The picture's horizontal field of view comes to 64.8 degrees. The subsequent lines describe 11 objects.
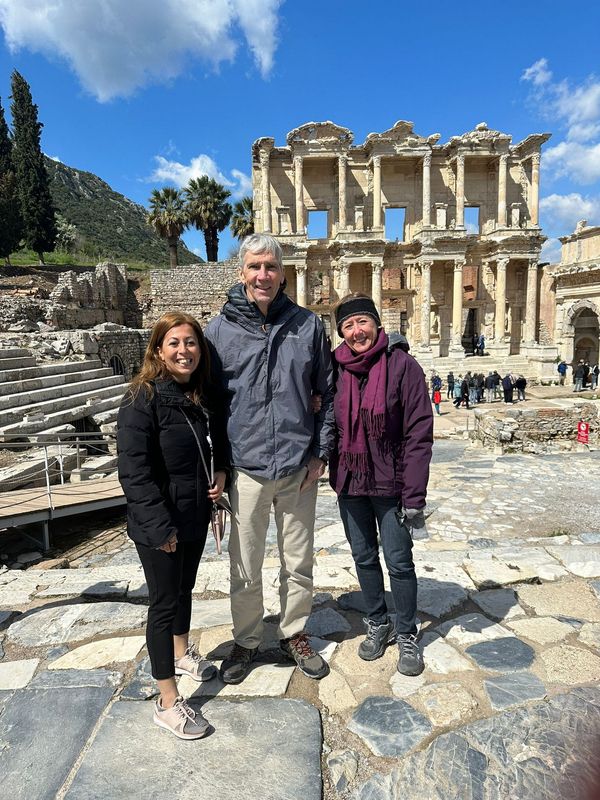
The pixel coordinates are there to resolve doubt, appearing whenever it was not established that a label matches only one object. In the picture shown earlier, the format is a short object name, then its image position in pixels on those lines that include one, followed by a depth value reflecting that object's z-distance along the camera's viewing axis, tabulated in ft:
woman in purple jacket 8.01
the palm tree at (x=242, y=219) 115.75
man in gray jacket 7.91
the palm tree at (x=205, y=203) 112.68
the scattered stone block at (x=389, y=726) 6.35
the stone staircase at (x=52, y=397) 34.27
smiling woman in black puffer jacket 6.68
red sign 37.96
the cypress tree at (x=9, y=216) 98.73
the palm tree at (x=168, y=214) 109.19
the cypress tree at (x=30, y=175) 107.24
